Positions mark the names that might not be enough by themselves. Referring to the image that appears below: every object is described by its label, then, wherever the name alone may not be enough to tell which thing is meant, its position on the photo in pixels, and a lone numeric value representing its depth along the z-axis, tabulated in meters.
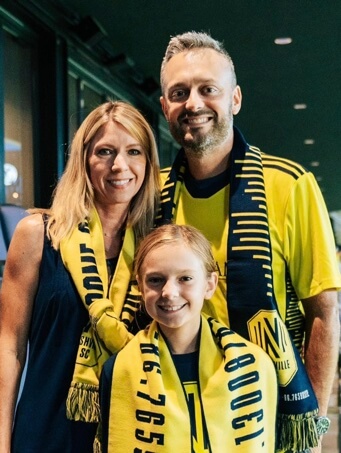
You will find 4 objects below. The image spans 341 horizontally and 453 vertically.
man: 1.42
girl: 1.31
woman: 1.43
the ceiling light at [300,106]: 8.17
